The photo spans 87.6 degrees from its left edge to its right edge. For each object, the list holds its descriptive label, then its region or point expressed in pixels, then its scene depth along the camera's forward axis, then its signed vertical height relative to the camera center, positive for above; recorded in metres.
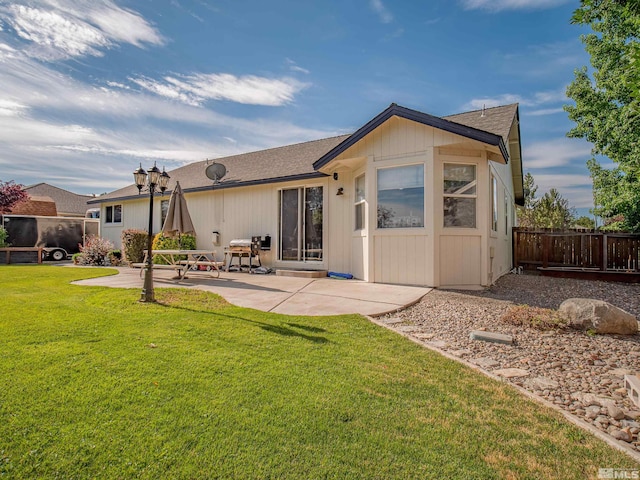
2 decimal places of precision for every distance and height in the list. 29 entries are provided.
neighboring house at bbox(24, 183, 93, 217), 30.66 +4.35
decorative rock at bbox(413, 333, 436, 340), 4.13 -1.21
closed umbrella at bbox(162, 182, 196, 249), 8.73 +0.61
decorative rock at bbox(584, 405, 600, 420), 2.45 -1.29
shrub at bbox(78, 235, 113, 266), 13.41 -0.46
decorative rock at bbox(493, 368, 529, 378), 3.12 -1.26
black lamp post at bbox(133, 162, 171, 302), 5.70 +1.14
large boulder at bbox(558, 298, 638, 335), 4.38 -1.06
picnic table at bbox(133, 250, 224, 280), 8.34 -0.63
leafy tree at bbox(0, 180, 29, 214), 18.42 +2.65
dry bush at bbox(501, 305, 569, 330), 4.55 -1.11
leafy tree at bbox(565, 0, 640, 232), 11.40 +4.48
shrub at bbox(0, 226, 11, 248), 14.54 +0.23
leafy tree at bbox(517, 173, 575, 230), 24.97 +2.36
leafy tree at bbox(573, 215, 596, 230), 26.42 +1.41
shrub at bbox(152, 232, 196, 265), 11.98 -0.06
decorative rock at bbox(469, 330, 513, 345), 3.98 -1.18
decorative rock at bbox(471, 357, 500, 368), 3.35 -1.25
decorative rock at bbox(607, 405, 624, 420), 2.42 -1.28
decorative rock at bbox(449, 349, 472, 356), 3.62 -1.24
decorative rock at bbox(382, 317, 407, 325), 4.80 -1.17
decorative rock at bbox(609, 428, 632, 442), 2.18 -1.30
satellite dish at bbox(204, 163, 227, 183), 12.20 +2.54
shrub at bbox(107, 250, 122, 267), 13.14 -0.61
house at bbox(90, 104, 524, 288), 7.20 +1.01
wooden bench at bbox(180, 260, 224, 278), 8.28 -0.57
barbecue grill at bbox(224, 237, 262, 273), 10.74 -0.32
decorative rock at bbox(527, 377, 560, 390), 2.92 -1.28
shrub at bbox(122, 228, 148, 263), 12.34 -0.09
